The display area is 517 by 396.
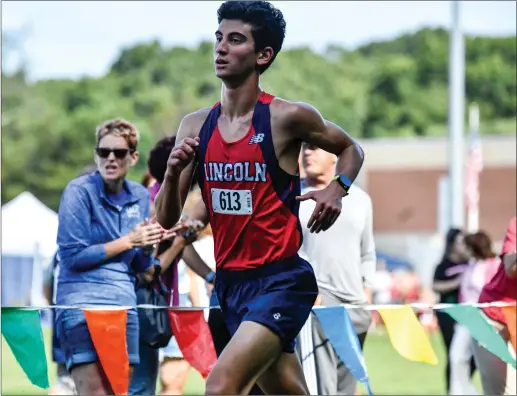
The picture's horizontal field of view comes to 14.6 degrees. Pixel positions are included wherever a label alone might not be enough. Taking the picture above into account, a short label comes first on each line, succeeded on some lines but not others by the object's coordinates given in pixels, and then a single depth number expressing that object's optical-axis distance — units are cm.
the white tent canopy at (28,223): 3377
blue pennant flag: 1353
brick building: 10146
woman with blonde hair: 1183
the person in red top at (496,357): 1468
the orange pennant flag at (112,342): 1188
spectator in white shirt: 1371
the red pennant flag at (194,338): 1347
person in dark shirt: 2109
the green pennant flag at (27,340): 1259
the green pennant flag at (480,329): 1445
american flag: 7734
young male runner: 925
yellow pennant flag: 1441
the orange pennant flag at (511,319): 1462
